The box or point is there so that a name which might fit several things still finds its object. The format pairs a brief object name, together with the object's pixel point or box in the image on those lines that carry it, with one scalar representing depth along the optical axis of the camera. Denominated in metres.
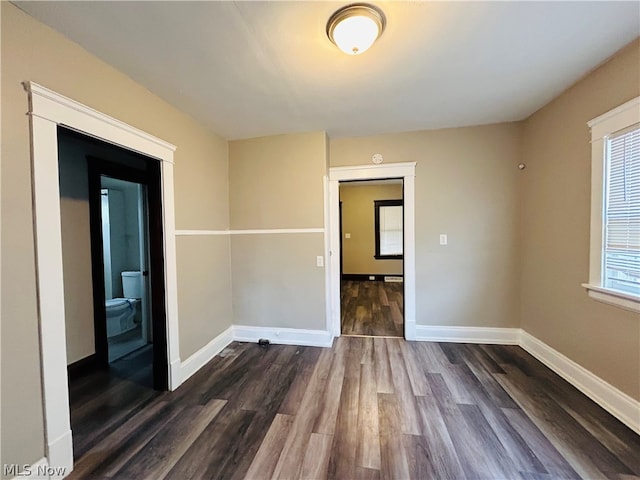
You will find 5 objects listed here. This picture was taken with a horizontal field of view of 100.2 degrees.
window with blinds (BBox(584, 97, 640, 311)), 1.80
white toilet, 3.49
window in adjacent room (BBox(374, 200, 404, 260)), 7.04
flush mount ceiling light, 1.41
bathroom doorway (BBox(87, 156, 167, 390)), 2.34
